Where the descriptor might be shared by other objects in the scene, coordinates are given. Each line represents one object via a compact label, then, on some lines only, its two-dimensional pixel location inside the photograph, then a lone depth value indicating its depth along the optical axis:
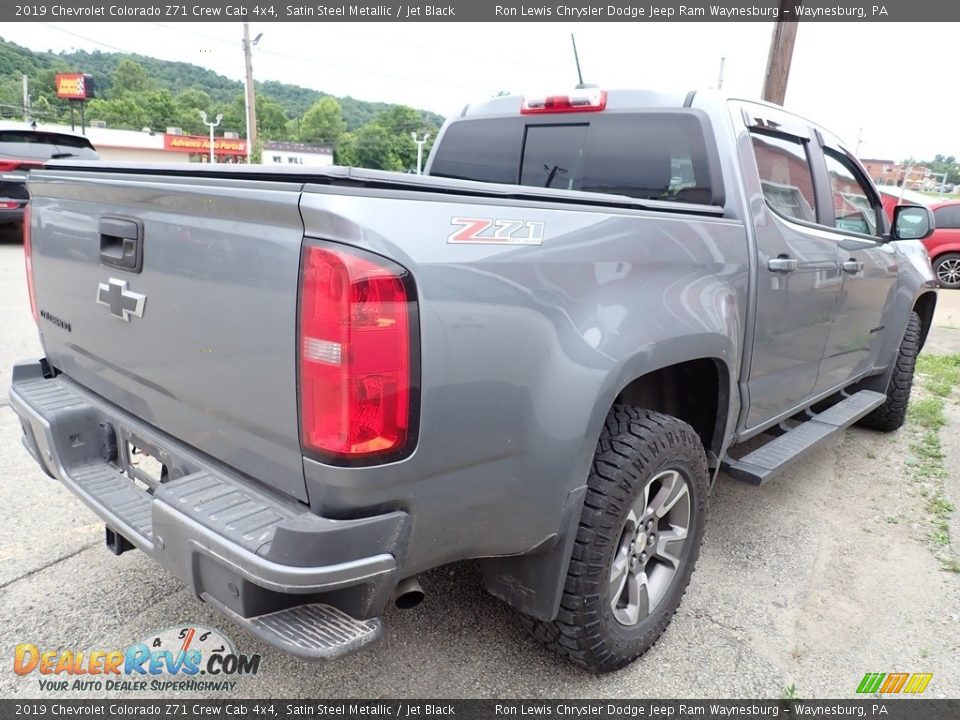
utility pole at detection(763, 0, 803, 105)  8.12
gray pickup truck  1.55
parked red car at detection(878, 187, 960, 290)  13.17
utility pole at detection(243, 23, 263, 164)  27.41
